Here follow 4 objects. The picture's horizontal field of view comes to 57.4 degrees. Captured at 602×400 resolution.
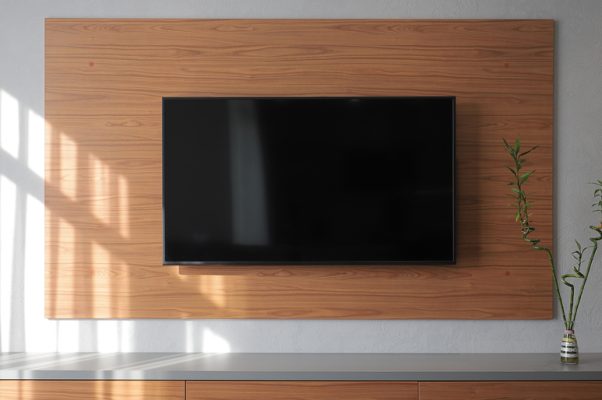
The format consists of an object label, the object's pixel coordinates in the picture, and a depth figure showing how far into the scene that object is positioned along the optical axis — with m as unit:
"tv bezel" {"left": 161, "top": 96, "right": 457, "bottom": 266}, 2.31
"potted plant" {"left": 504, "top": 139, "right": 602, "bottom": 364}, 2.18
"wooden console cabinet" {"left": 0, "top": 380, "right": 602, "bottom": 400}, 2.03
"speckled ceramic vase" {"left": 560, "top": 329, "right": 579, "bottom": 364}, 2.16
